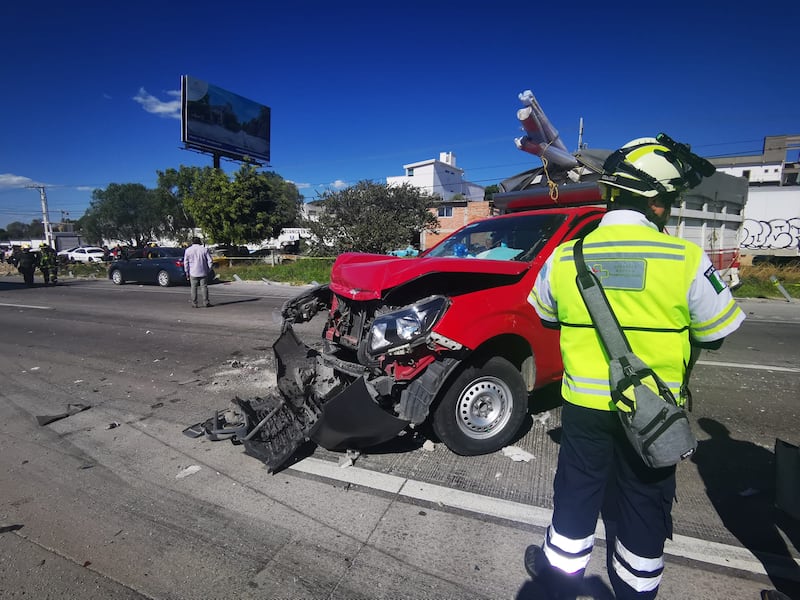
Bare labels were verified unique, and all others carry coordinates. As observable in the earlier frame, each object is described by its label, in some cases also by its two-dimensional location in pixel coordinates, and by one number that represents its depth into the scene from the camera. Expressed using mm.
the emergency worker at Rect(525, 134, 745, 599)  1598
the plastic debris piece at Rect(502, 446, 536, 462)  3265
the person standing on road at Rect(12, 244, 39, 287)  17594
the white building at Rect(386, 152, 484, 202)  70812
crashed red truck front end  2889
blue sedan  16625
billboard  26969
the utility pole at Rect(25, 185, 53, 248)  46744
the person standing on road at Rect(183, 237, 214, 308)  10297
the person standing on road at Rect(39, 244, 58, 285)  18156
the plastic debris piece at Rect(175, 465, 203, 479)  3125
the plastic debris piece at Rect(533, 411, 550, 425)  3924
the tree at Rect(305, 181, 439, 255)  18625
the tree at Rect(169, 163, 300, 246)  24703
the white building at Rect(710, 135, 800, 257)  17906
